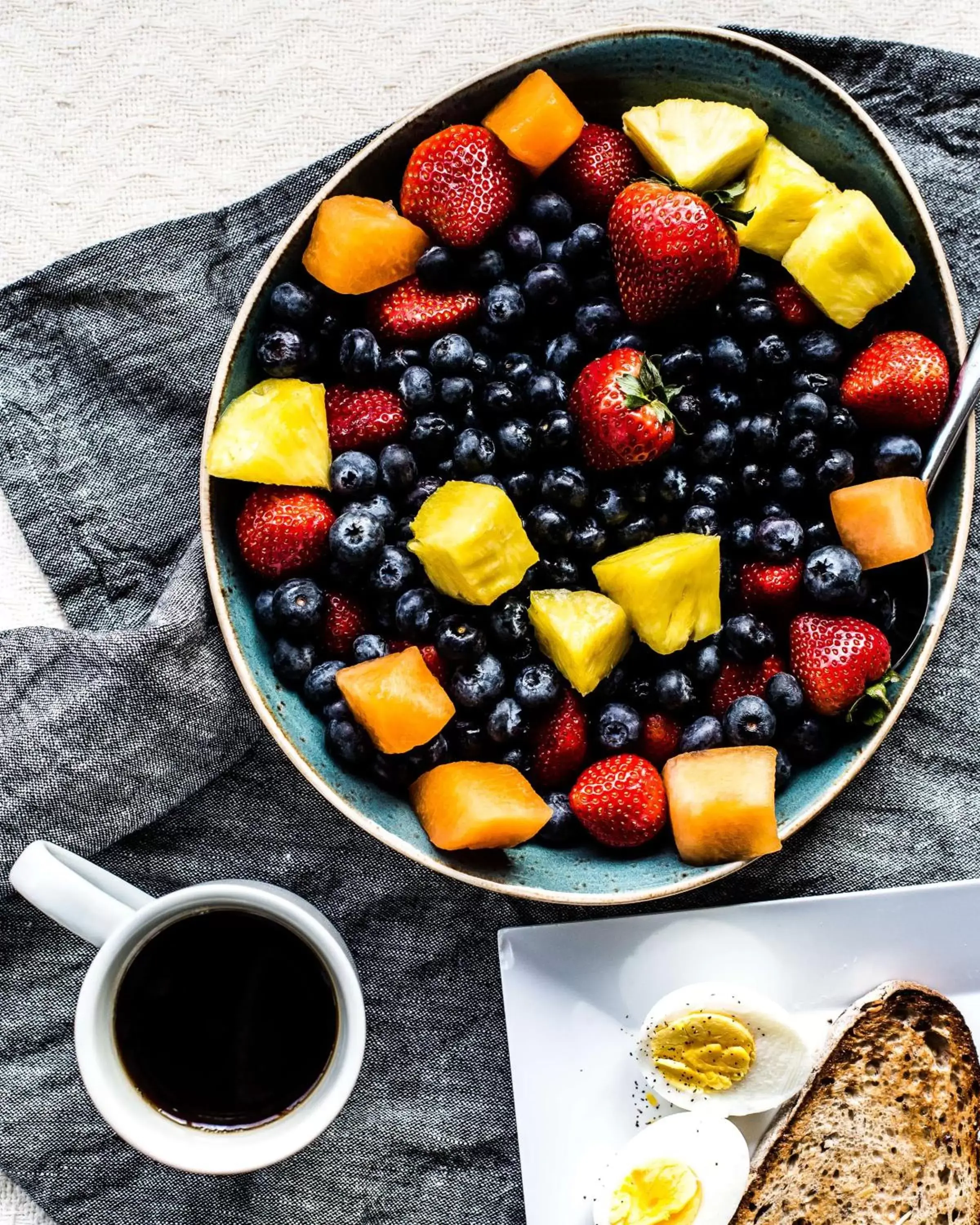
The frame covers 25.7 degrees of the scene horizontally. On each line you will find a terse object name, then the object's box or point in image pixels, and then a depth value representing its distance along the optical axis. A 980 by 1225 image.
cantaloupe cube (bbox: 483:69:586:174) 0.67
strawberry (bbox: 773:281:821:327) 0.68
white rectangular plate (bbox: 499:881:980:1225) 0.72
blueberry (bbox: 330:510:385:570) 0.66
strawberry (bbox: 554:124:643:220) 0.69
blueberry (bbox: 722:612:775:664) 0.67
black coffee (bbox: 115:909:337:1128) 0.69
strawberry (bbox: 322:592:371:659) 0.68
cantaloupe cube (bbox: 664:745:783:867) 0.66
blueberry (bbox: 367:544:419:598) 0.67
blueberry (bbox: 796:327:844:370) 0.68
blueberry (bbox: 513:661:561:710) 0.67
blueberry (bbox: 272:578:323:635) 0.67
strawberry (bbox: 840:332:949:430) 0.67
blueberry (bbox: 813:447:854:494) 0.67
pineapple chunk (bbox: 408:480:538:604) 0.65
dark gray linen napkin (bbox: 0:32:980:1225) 0.73
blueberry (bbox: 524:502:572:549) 0.67
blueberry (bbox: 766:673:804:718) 0.67
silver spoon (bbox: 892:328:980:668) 0.68
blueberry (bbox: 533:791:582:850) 0.68
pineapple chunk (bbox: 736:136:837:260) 0.67
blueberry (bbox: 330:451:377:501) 0.67
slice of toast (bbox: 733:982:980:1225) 0.73
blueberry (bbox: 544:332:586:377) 0.68
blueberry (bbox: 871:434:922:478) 0.68
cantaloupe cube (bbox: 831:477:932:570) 0.67
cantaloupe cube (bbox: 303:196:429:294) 0.67
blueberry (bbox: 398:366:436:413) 0.67
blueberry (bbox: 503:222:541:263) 0.68
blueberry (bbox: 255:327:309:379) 0.68
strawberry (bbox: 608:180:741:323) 0.66
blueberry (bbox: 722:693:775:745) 0.67
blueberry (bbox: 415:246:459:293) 0.68
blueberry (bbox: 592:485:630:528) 0.67
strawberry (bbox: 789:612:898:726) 0.67
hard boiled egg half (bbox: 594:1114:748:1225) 0.71
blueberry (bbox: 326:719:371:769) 0.67
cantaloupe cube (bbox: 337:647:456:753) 0.66
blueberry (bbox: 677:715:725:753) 0.67
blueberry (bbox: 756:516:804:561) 0.67
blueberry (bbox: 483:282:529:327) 0.68
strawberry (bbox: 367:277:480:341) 0.68
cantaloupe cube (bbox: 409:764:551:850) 0.66
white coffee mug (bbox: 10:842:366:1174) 0.66
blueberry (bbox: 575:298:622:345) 0.68
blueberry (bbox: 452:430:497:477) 0.67
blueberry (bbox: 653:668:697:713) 0.68
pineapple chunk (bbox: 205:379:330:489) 0.67
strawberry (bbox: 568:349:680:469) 0.66
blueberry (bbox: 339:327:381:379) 0.68
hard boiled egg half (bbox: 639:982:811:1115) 0.71
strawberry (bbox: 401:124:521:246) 0.68
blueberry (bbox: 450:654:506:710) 0.67
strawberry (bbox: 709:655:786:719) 0.68
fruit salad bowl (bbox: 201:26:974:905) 0.68
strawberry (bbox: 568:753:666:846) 0.67
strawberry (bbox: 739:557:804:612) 0.68
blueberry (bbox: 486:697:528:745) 0.67
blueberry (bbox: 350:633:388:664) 0.67
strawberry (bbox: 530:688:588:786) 0.68
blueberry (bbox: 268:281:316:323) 0.68
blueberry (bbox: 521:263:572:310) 0.68
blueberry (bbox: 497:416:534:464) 0.67
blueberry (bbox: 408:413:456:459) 0.67
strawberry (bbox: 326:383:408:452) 0.68
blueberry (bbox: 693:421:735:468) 0.67
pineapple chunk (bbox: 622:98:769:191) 0.67
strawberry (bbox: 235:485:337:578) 0.67
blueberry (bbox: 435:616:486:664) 0.67
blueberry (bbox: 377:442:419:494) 0.67
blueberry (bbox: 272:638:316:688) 0.68
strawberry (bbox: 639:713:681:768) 0.68
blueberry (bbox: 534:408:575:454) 0.67
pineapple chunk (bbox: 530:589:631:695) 0.66
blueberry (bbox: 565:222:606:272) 0.68
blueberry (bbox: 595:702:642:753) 0.68
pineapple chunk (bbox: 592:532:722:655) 0.66
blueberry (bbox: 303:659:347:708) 0.68
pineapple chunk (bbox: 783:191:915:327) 0.67
